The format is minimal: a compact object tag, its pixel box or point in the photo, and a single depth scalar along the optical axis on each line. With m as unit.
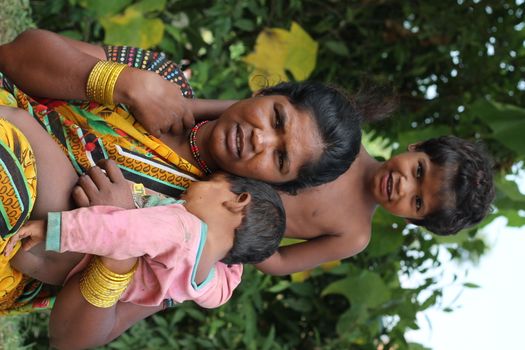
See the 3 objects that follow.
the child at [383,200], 2.32
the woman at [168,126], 1.62
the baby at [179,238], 1.33
